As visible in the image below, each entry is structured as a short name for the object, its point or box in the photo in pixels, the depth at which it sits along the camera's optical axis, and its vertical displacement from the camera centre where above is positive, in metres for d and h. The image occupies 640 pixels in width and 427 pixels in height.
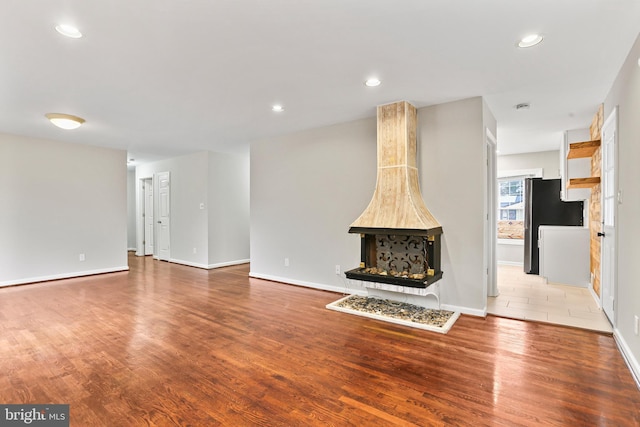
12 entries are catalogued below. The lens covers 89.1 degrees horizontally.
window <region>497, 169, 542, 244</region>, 6.98 +0.13
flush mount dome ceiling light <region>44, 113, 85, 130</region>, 4.04 +1.15
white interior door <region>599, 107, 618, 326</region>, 3.06 -0.04
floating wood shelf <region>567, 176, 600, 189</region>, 3.95 +0.36
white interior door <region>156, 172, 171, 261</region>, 7.55 -0.15
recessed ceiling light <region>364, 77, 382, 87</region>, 3.11 +1.26
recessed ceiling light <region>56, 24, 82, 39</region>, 2.18 +1.24
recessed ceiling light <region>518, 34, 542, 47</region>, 2.33 +1.25
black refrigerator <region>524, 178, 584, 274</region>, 5.66 +0.00
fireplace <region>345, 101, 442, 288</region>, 3.61 -0.05
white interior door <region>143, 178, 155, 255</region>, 8.28 -0.16
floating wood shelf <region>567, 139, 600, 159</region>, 3.95 +0.78
